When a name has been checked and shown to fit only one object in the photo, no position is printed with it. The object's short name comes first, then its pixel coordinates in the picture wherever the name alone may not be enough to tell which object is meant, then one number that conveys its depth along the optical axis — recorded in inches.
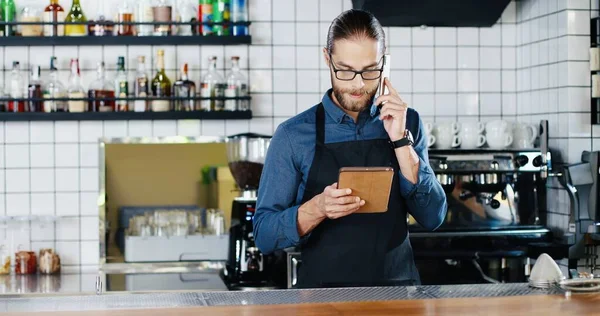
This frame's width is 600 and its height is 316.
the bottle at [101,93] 173.0
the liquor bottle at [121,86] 173.3
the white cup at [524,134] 172.2
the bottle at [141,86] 173.5
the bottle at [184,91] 174.7
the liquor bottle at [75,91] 172.2
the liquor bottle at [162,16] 174.7
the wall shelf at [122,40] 171.9
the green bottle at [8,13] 173.2
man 99.3
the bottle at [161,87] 173.8
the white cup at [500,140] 171.5
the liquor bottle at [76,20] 173.5
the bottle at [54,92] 172.4
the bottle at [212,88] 175.0
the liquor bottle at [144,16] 174.4
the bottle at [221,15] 175.6
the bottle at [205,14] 175.5
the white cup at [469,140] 172.4
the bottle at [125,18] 174.1
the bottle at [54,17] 172.6
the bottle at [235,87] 175.0
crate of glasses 173.9
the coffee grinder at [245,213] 162.2
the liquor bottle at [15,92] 172.6
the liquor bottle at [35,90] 171.5
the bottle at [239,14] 175.4
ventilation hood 174.9
